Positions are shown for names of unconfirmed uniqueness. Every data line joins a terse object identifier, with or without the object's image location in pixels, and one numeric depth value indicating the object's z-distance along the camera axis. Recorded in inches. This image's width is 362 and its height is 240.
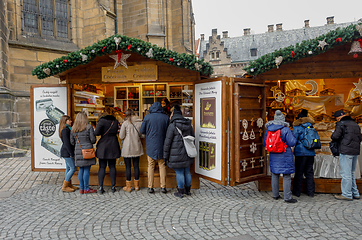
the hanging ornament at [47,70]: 215.9
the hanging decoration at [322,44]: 185.9
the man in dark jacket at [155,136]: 203.2
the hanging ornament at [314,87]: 304.0
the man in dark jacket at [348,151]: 183.6
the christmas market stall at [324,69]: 187.2
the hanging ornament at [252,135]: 201.0
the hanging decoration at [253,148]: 200.7
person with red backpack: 181.5
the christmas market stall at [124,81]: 202.5
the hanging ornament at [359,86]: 259.9
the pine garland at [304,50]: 183.3
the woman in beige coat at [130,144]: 210.7
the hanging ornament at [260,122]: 204.8
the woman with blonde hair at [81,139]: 202.1
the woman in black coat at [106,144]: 207.6
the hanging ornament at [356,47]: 186.9
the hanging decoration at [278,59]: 193.6
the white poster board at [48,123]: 237.5
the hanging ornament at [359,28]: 179.9
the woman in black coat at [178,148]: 193.5
